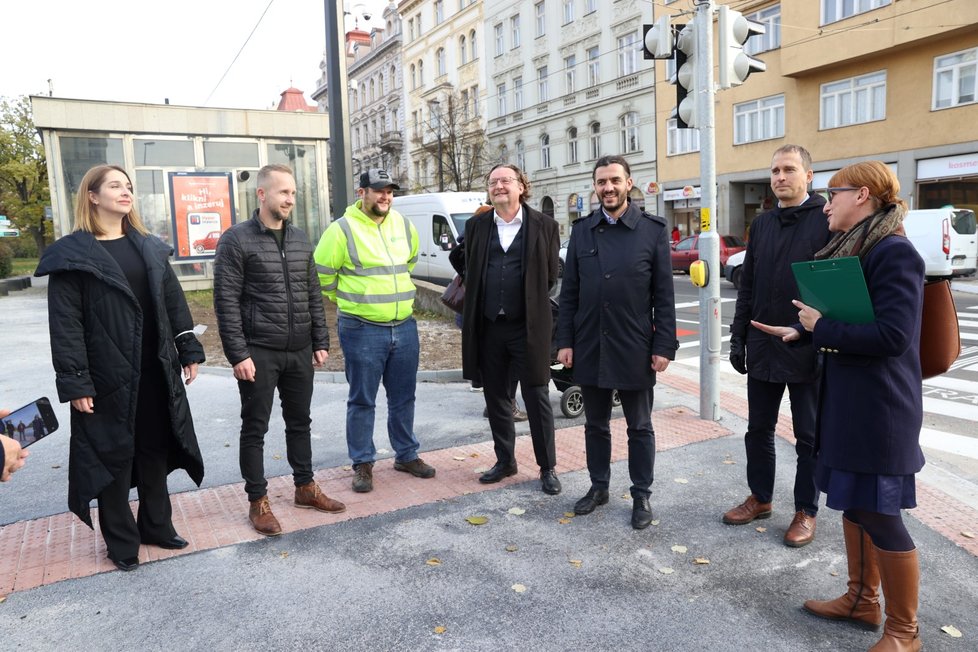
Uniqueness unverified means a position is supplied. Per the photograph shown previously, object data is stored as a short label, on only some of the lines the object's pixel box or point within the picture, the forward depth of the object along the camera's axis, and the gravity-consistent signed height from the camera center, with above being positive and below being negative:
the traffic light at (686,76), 6.13 +1.36
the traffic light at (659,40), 6.24 +1.69
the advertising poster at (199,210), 17.05 +1.10
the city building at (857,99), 22.14 +4.56
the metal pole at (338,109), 9.01 +1.74
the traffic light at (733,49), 6.04 +1.55
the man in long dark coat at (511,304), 4.75 -0.37
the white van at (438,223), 19.05 +0.66
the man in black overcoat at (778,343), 3.89 -0.58
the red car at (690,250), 24.03 -0.37
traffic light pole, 6.04 +0.22
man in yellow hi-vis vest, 4.72 -0.31
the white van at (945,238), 18.28 -0.22
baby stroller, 6.69 -1.33
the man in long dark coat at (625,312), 4.25 -0.41
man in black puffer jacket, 4.11 -0.34
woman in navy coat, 2.69 -0.59
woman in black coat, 3.51 -0.48
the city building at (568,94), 34.31 +7.65
